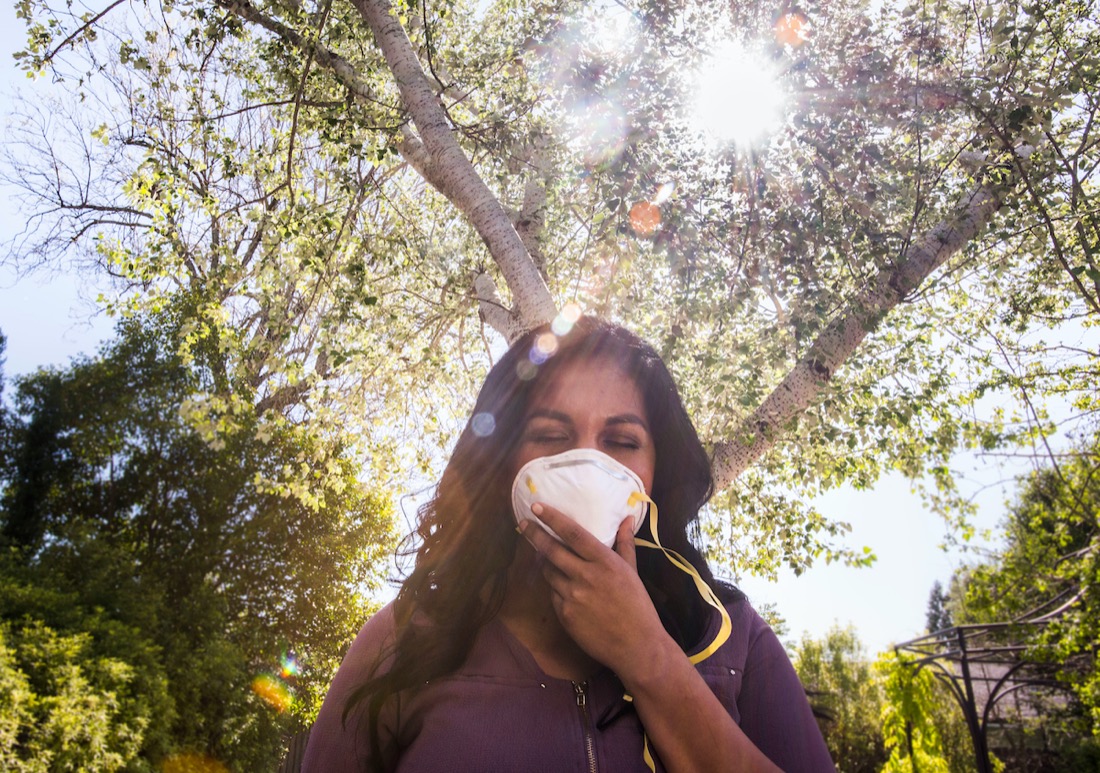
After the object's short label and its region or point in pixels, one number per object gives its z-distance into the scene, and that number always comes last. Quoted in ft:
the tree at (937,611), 181.47
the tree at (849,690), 57.47
